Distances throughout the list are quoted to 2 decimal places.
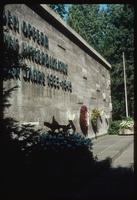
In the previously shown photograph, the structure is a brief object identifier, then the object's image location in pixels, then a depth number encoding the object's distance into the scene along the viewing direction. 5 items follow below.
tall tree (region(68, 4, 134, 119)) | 24.85
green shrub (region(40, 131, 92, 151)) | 4.49
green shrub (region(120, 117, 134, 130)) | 15.81
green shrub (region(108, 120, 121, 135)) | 16.37
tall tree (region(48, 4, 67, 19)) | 26.30
